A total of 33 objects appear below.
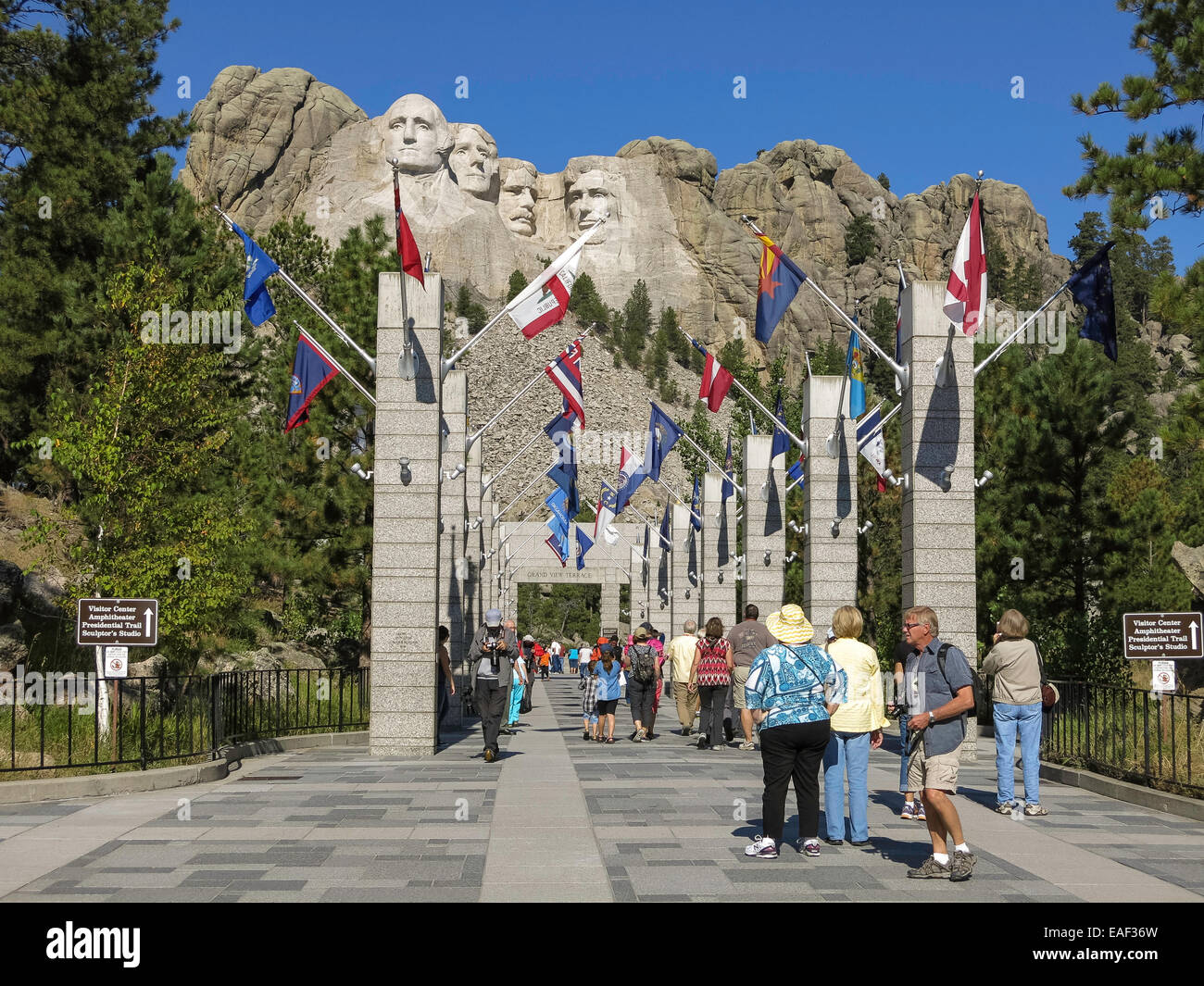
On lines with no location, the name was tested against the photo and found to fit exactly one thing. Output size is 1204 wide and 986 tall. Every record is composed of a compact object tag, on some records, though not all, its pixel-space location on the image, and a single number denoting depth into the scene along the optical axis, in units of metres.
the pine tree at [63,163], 30.77
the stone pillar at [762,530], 33.69
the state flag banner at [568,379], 27.02
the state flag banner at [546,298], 20.08
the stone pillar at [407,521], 19.12
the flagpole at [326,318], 19.01
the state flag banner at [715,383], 27.78
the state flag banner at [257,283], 19.62
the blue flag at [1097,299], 19.52
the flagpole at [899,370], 19.85
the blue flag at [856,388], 25.52
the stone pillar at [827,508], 25.30
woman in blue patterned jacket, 9.63
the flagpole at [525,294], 20.08
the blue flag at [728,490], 37.78
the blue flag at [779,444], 29.84
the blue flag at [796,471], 33.69
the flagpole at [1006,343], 19.58
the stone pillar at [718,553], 38.25
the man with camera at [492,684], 17.47
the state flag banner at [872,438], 25.78
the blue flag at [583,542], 49.81
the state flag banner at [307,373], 22.58
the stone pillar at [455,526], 27.03
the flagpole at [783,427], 25.91
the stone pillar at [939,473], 19.67
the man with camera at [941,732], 8.68
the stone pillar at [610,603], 72.31
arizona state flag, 21.30
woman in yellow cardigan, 10.36
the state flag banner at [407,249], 17.97
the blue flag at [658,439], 33.03
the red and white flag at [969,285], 17.83
